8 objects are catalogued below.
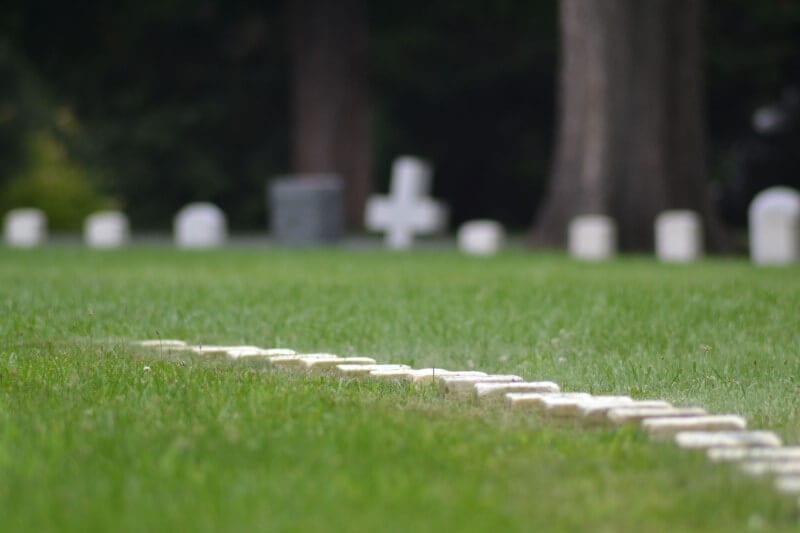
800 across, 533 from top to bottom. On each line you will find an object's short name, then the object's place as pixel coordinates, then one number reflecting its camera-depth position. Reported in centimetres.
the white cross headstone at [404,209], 4959
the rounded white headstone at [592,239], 3856
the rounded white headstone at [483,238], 4434
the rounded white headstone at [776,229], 3641
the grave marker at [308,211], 4756
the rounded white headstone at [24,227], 5056
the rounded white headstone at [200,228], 4916
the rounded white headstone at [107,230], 4887
